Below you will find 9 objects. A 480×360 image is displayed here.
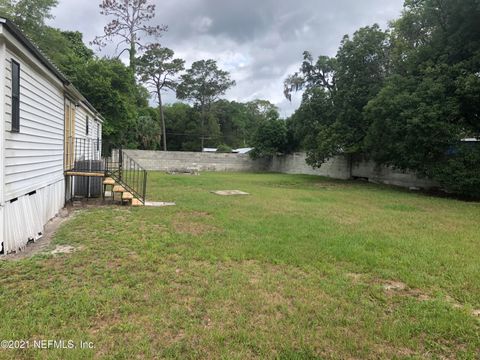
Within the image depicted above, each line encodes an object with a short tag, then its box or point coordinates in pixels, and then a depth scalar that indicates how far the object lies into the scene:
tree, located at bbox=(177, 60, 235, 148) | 38.68
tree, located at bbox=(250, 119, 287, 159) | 26.92
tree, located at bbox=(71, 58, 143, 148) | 17.48
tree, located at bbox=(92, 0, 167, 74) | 22.66
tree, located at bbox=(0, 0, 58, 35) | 18.03
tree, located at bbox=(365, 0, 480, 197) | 11.26
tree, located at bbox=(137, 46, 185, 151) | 30.80
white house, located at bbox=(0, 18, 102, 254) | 4.23
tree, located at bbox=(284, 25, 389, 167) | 16.44
